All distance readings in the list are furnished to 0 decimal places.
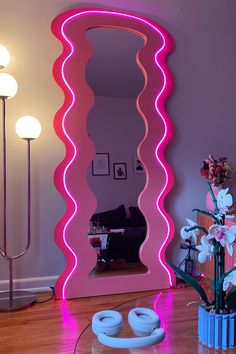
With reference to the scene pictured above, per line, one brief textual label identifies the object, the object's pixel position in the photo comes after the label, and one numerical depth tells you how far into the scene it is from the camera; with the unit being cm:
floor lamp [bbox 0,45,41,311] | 219
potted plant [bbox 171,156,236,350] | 108
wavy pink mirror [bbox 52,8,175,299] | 246
